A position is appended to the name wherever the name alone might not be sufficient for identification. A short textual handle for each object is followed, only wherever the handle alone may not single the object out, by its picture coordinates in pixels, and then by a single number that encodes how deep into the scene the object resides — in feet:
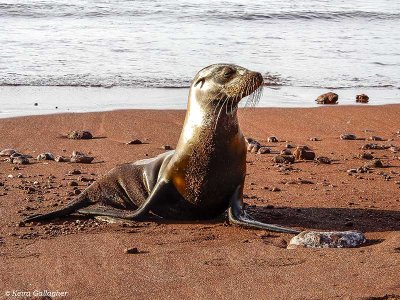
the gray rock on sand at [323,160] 32.07
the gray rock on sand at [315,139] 37.17
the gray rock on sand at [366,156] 33.22
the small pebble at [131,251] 20.31
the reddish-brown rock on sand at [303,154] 32.27
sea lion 23.59
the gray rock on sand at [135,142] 35.69
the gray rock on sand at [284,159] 31.91
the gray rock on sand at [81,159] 31.73
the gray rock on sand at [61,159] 31.89
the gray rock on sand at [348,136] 37.11
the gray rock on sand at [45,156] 32.12
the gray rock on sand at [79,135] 36.47
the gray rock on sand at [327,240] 20.40
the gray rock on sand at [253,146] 33.86
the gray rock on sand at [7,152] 32.40
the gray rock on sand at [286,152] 33.37
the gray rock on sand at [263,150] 33.71
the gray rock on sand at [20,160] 31.12
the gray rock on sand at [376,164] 31.58
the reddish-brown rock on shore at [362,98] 48.84
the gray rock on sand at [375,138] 37.32
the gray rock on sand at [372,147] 35.12
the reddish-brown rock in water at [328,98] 47.62
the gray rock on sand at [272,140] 36.65
